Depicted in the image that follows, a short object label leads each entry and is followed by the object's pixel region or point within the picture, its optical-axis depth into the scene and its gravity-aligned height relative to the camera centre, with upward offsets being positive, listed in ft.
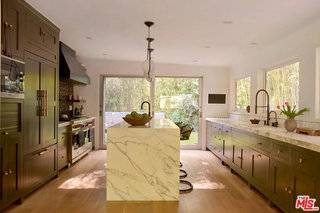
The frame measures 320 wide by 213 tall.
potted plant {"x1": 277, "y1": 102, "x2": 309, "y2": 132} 9.01 -0.72
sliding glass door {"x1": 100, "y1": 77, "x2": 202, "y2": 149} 19.92 +0.37
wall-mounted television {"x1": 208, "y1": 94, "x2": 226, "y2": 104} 20.12 +0.49
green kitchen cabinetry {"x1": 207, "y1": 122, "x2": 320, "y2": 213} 6.45 -2.40
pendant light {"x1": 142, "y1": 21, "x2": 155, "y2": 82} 11.05 +1.84
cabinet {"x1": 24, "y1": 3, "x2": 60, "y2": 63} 8.93 +3.00
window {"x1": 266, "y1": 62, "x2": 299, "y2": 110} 11.21 +1.11
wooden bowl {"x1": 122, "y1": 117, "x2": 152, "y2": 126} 9.23 -0.79
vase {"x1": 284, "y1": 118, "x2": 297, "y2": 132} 9.01 -0.83
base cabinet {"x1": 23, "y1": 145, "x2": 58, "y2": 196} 9.00 -3.05
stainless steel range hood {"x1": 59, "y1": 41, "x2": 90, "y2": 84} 13.69 +2.30
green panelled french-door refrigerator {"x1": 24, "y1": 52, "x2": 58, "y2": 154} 9.07 -0.08
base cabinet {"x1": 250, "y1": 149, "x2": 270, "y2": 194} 8.93 -2.90
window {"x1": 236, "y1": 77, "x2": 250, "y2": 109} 16.76 +0.89
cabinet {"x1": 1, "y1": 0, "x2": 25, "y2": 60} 7.48 +2.61
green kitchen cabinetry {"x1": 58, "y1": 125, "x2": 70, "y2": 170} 12.45 -2.66
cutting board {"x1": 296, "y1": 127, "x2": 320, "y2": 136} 7.94 -1.01
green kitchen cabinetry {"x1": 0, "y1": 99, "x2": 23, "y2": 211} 7.52 -1.85
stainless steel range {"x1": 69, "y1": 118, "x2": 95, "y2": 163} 14.05 -2.54
